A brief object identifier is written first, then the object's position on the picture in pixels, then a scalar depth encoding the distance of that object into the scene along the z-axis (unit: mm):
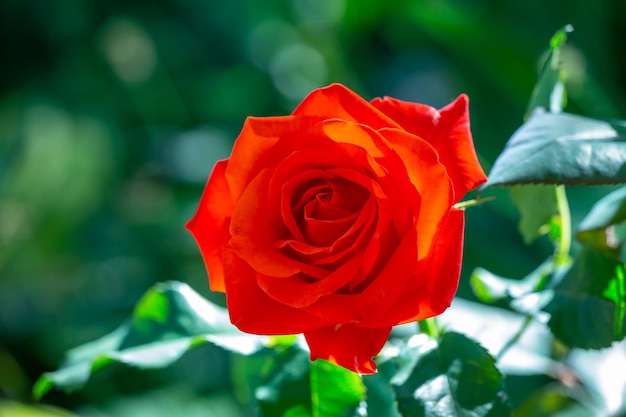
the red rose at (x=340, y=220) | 615
